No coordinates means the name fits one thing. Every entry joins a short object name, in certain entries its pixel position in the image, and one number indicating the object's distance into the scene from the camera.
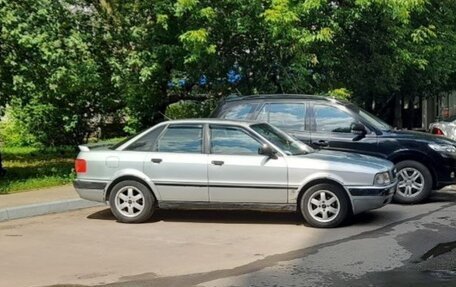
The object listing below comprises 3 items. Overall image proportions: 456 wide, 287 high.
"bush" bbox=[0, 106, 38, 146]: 20.73
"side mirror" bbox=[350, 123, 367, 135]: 10.88
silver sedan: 8.81
